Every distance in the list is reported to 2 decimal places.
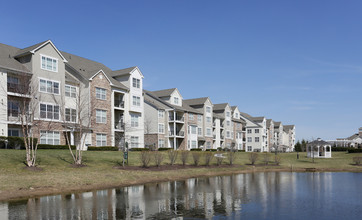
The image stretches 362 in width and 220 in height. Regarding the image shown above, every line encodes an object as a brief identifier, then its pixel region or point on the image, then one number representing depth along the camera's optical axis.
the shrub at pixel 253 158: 48.19
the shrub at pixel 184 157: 38.25
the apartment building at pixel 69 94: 37.12
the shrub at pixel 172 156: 37.47
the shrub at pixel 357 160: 49.81
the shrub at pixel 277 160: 51.04
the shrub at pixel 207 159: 41.10
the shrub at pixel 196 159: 39.59
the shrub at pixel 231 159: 44.50
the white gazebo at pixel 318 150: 65.62
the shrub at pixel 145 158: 34.19
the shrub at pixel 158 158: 35.11
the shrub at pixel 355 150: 74.46
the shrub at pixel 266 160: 50.51
